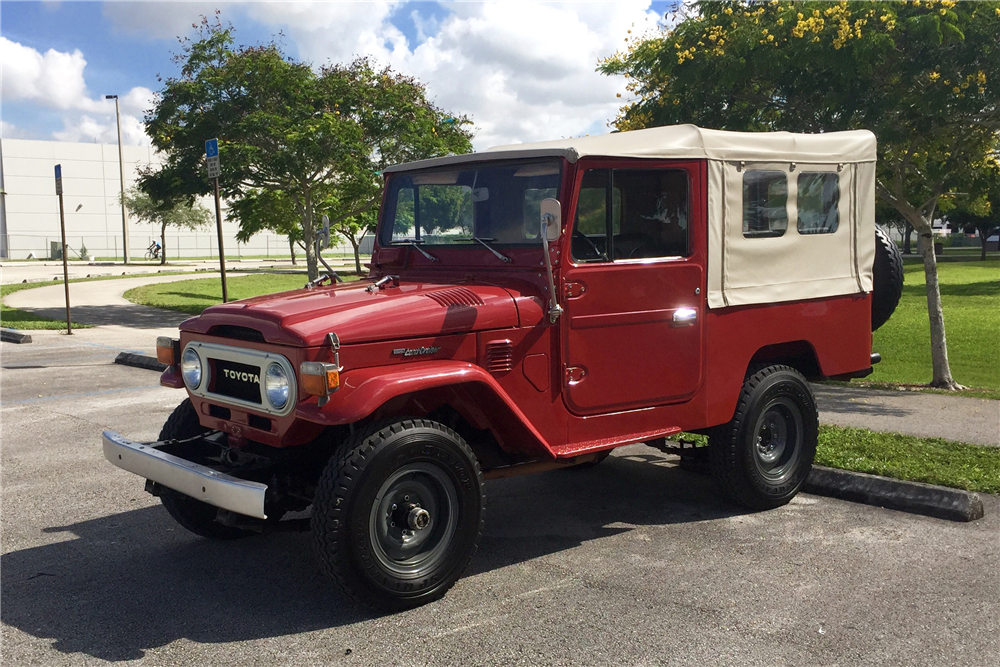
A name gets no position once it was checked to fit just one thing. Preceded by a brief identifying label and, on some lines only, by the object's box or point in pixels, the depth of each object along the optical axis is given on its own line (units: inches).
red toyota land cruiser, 171.5
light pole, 1988.7
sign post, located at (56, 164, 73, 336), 593.9
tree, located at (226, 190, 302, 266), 795.4
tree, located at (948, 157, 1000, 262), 476.4
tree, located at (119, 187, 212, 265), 2011.6
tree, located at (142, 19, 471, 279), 714.8
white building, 2527.1
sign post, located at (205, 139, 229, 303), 452.1
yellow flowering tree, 401.4
